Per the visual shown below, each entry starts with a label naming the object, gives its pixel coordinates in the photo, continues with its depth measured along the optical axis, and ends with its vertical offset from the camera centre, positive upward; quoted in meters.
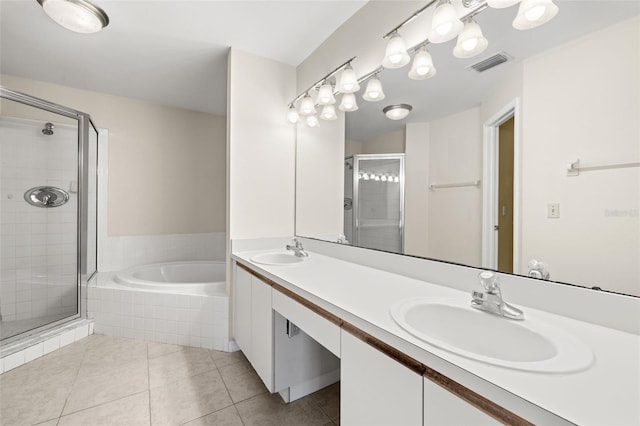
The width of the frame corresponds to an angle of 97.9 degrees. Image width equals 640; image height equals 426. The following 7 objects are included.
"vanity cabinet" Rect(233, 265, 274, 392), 1.46 -0.66
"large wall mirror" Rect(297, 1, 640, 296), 0.73 +0.20
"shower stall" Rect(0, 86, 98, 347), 2.21 -0.04
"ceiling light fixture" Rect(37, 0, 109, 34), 1.56 +1.14
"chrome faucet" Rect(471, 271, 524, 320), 0.81 -0.27
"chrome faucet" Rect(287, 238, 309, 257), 1.90 -0.27
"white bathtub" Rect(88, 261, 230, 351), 2.12 -0.81
